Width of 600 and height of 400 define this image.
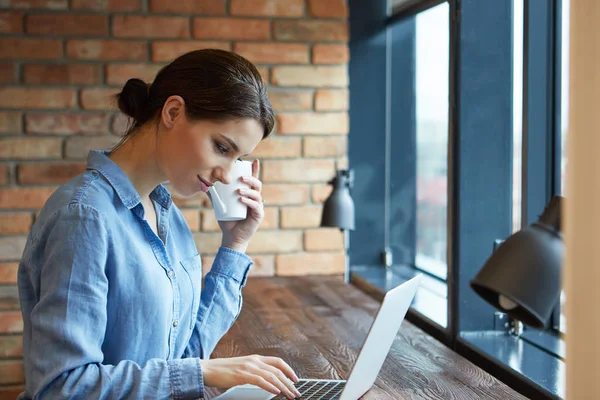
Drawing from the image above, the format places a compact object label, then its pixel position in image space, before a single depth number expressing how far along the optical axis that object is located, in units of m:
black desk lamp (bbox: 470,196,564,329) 0.99
